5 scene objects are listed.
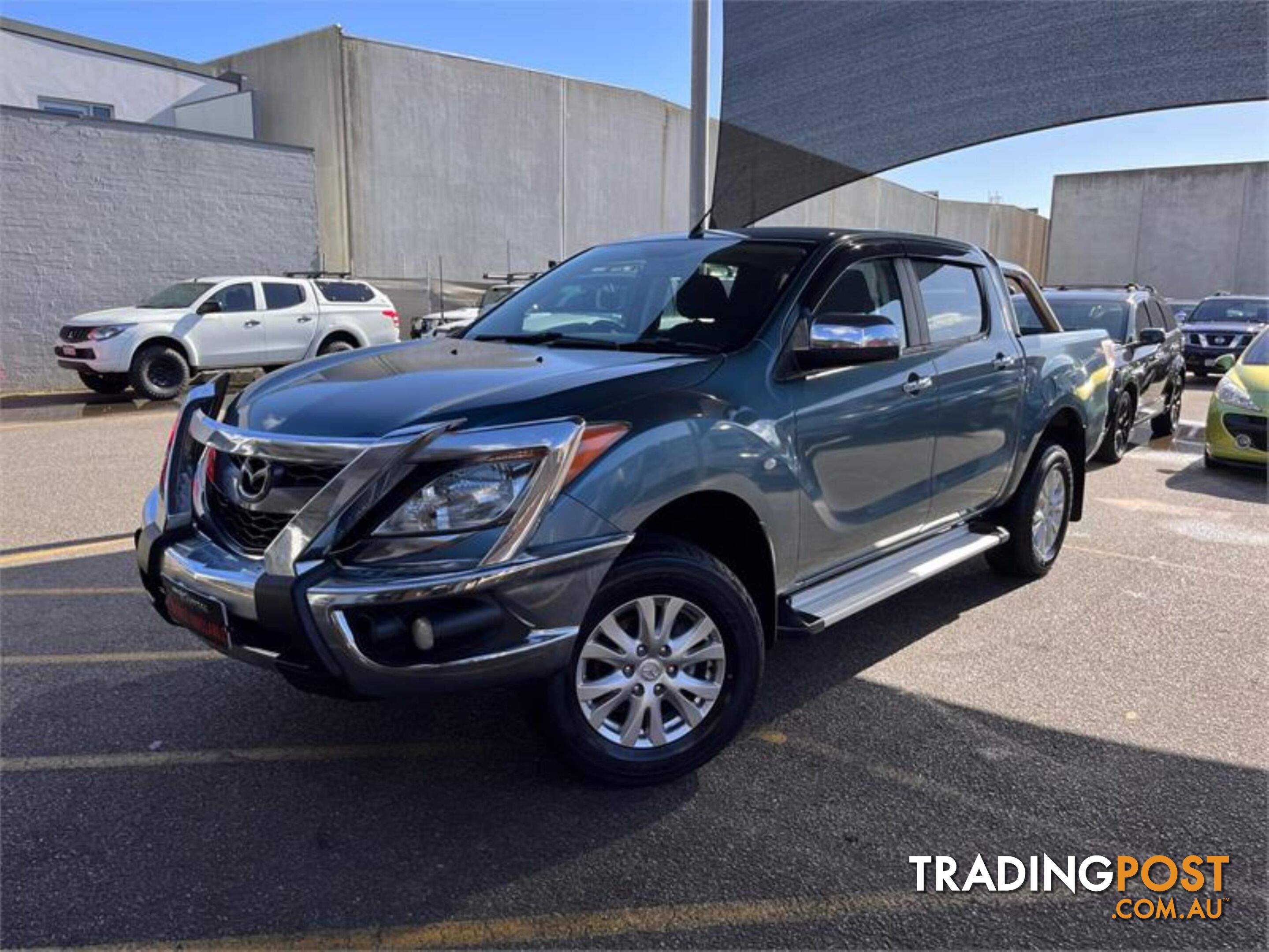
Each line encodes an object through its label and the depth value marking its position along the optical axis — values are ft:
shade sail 22.47
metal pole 30.76
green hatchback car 28.17
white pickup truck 45.88
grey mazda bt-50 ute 8.79
